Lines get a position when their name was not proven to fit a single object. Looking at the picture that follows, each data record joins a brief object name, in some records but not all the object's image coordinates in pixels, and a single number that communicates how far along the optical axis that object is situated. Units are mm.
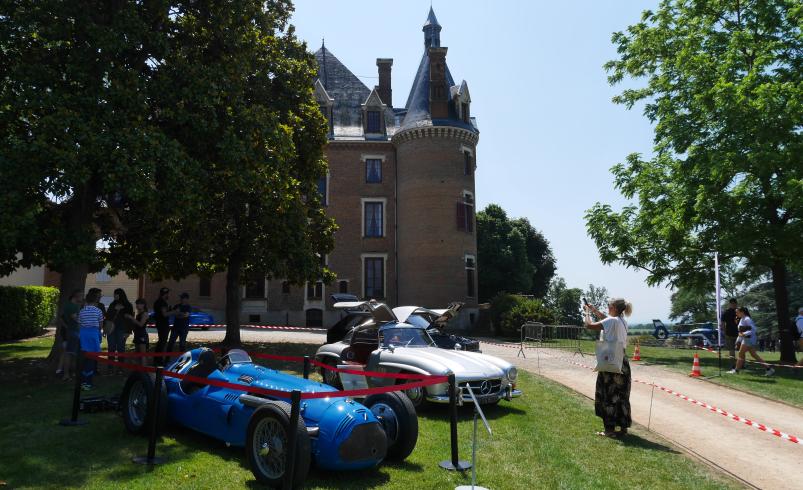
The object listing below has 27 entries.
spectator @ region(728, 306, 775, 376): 14797
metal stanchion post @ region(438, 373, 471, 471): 6223
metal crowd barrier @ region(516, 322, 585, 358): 20844
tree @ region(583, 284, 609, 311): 90925
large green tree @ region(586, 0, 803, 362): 17969
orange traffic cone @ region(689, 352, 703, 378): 14508
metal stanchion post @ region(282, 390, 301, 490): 4992
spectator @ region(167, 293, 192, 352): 15306
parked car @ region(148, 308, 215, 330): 28359
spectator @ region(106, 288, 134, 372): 12508
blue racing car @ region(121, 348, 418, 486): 5523
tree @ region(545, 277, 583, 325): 71312
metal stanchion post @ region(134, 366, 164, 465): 6238
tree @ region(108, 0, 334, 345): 13938
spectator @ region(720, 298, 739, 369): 16847
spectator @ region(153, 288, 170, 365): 14469
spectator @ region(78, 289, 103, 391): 10578
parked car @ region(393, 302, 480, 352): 14084
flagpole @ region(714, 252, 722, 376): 14612
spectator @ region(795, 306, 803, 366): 14973
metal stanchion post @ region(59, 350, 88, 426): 7795
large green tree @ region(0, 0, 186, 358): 11367
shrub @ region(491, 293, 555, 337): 29109
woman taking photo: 7805
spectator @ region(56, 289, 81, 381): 11492
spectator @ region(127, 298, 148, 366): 12422
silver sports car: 9117
